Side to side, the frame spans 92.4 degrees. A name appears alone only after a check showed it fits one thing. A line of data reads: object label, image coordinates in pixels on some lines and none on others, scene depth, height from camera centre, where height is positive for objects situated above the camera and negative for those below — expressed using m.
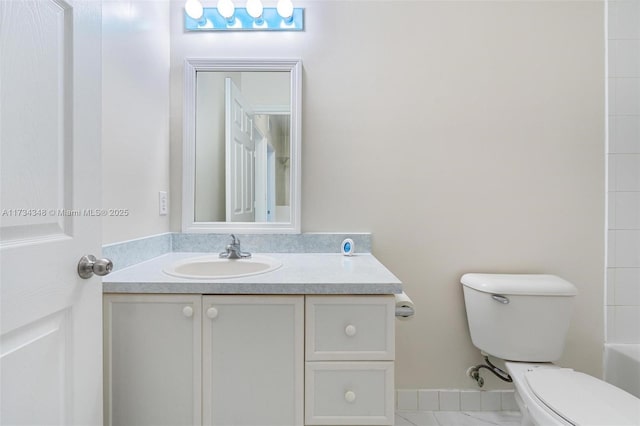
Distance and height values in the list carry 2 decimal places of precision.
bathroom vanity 0.94 -0.45
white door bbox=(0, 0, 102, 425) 0.56 -0.01
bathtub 1.38 -0.72
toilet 1.14 -0.50
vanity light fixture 1.46 +0.90
